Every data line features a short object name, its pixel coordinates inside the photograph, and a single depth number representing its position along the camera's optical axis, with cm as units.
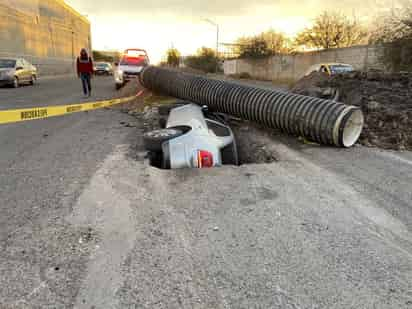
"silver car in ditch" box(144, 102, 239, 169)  465
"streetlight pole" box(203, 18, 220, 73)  4712
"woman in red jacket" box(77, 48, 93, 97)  1240
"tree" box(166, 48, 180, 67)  6124
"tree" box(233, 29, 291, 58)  4194
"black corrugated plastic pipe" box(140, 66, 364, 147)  537
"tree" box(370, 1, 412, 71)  1630
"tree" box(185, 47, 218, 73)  5119
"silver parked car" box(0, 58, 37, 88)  1705
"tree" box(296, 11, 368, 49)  3406
